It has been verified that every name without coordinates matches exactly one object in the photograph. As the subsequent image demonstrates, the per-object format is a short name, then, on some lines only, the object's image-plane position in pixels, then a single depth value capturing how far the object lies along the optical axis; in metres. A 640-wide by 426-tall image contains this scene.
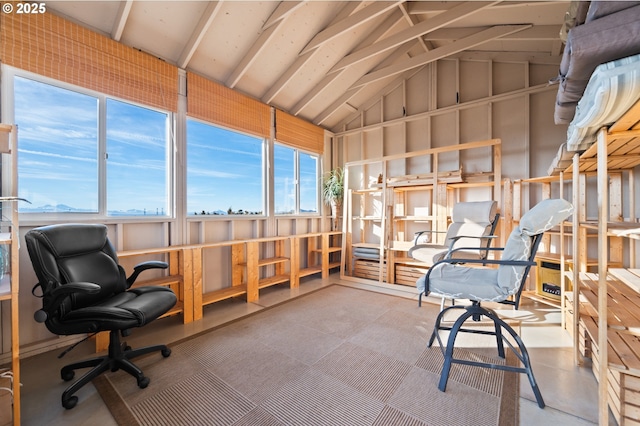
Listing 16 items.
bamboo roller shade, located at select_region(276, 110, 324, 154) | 4.13
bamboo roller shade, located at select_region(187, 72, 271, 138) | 3.08
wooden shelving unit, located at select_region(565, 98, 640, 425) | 1.24
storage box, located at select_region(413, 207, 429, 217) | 4.23
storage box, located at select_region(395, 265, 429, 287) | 3.84
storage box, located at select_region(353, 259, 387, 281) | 4.26
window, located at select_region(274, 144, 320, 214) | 4.28
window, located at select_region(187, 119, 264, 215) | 3.21
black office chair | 1.53
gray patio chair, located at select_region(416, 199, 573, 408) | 1.47
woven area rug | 1.44
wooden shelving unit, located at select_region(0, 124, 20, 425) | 1.32
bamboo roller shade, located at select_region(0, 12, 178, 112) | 2.02
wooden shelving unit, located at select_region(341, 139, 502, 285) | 3.65
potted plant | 4.85
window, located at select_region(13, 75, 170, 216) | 2.16
